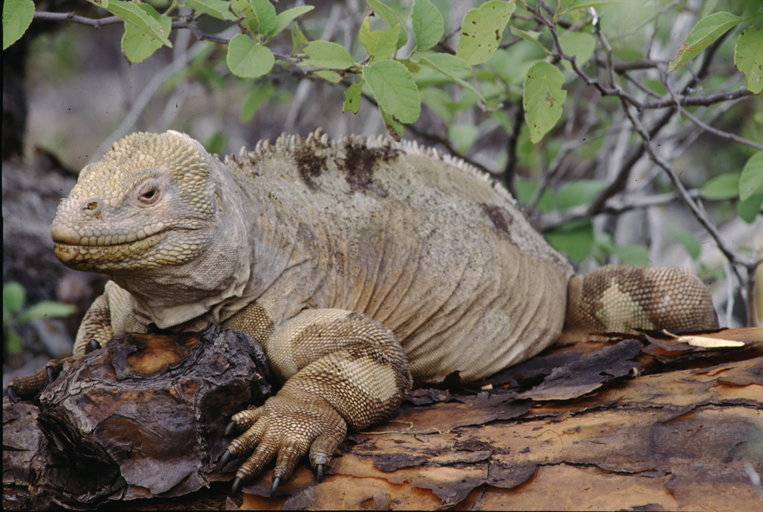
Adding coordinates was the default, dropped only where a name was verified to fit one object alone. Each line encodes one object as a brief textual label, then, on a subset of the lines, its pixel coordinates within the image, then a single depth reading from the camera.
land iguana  5.63
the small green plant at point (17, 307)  9.62
